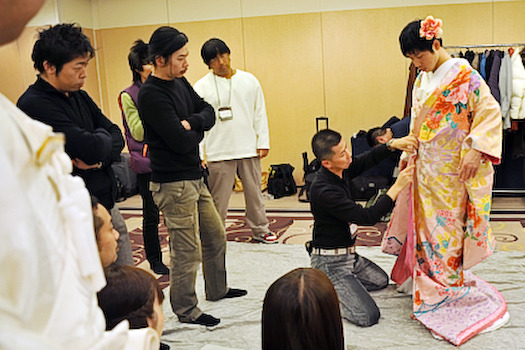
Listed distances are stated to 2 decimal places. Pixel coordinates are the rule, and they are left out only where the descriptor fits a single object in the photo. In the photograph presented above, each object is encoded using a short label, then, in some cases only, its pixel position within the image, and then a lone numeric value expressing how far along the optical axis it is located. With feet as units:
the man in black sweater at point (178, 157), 8.45
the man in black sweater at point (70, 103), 6.68
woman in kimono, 8.24
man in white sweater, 13.37
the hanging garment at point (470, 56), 16.63
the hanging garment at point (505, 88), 15.74
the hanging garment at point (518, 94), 15.66
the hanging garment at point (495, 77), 15.88
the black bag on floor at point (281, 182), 19.36
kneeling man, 8.75
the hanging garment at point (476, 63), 16.43
